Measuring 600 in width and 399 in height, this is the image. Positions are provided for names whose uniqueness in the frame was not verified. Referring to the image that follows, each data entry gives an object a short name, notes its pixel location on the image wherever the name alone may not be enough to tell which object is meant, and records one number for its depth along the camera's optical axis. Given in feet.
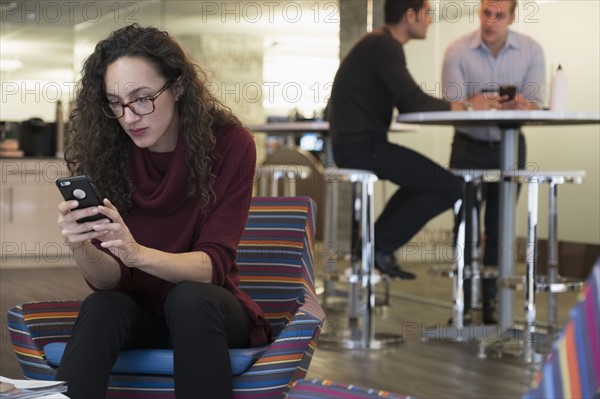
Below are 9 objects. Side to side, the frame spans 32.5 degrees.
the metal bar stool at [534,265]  13.01
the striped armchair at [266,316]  6.98
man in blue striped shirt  16.20
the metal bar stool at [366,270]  13.87
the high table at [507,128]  12.74
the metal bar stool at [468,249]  14.39
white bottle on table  14.51
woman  6.72
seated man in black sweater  14.51
